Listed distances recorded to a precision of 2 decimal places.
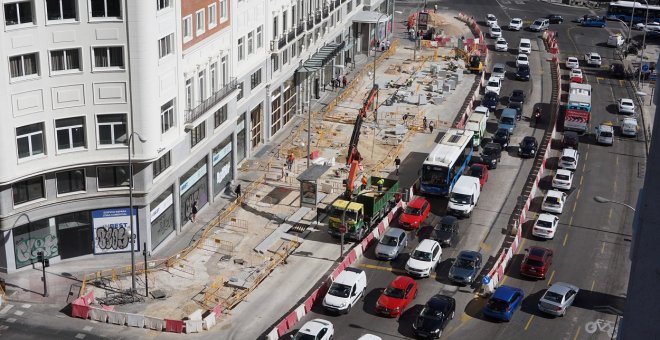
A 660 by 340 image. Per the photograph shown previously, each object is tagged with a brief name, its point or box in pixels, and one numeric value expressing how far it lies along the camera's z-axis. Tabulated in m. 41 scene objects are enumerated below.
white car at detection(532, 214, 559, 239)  67.62
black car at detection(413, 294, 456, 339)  52.81
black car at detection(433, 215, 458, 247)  66.25
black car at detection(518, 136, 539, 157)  86.38
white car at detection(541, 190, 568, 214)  72.44
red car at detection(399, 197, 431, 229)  69.06
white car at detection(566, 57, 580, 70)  120.25
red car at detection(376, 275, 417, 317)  55.72
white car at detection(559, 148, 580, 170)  82.25
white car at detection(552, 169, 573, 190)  77.69
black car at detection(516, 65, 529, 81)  115.19
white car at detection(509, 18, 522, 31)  145.00
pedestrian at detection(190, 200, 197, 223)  68.62
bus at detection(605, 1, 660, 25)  151.25
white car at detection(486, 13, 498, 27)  145.35
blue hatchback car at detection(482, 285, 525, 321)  55.06
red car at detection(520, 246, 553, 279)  61.25
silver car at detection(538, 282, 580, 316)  55.72
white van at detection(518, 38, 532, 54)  126.94
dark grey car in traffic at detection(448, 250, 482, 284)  60.03
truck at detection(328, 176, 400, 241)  65.94
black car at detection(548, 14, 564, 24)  151.12
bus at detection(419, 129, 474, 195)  73.81
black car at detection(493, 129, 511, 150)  88.50
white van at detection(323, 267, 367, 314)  55.72
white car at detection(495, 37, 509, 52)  130.25
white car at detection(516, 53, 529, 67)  119.10
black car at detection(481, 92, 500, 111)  101.50
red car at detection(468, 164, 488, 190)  77.88
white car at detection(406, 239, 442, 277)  60.94
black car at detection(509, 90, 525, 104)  101.94
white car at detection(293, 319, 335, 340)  50.78
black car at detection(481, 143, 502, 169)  82.85
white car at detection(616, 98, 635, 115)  101.69
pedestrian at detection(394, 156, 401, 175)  81.23
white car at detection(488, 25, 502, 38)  137.50
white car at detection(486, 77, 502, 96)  106.57
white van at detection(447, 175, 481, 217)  71.44
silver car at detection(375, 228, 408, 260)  63.59
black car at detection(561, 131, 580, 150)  88.19
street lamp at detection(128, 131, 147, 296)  54.07
